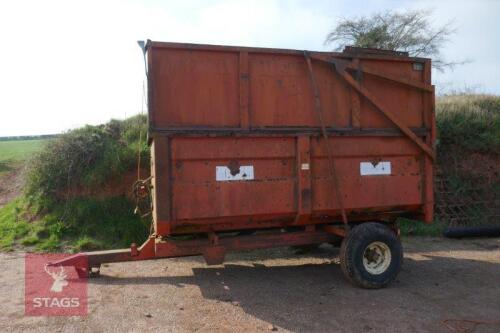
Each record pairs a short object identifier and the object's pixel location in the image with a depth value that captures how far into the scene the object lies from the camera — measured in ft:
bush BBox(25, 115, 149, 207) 33.32
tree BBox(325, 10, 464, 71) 74.90
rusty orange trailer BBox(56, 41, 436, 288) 18.31
